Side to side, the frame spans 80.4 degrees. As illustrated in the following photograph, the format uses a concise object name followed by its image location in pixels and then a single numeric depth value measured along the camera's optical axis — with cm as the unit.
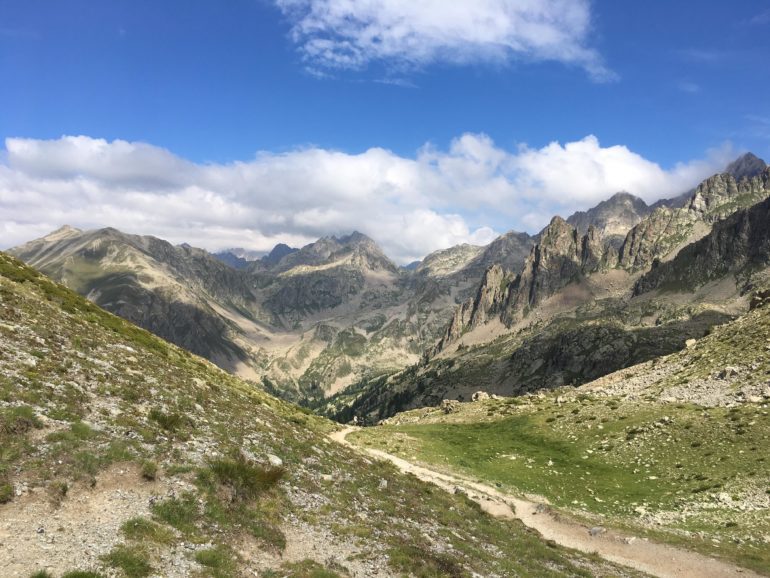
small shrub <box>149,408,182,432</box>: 2564
